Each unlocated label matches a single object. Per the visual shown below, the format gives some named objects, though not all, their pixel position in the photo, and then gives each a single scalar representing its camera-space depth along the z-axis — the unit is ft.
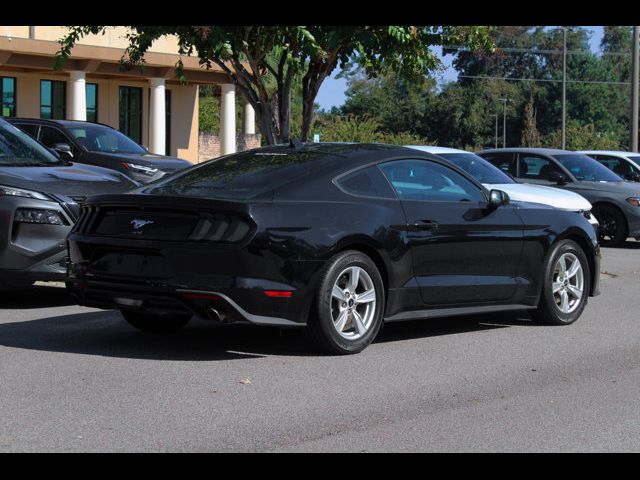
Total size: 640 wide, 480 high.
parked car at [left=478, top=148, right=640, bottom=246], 60.95
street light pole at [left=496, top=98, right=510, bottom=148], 304.40
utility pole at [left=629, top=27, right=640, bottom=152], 97.09
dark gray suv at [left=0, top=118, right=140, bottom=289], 30.73
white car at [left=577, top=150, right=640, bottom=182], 69.77
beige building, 112.06
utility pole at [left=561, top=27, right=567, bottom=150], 167.63
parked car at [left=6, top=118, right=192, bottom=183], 57.00
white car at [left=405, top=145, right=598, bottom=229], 44.60
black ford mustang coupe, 23.71
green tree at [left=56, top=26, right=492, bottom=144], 45.32
